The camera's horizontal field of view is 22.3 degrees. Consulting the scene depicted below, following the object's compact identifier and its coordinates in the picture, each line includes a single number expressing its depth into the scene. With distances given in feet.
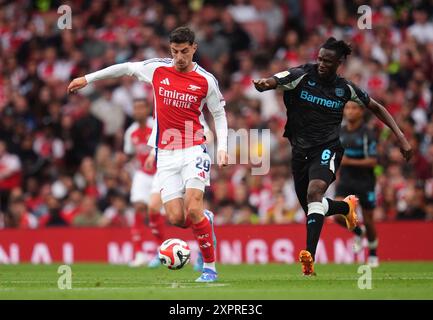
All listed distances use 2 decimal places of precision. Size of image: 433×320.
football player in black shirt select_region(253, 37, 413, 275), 41.57
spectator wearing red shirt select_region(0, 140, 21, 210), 73.72
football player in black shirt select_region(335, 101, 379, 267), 56.13
